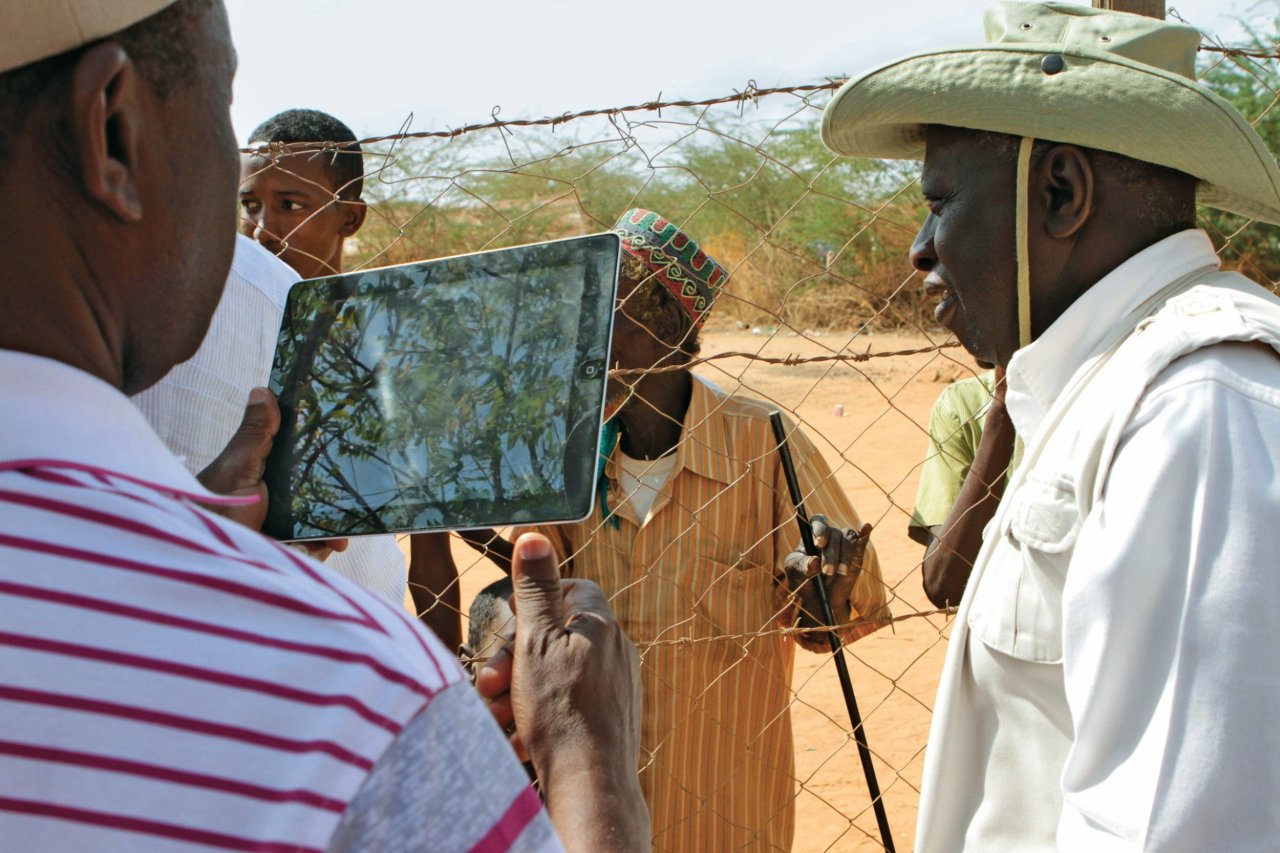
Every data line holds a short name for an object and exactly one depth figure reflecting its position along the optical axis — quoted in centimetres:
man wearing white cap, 61
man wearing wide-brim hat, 118
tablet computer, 118
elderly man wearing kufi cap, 257
